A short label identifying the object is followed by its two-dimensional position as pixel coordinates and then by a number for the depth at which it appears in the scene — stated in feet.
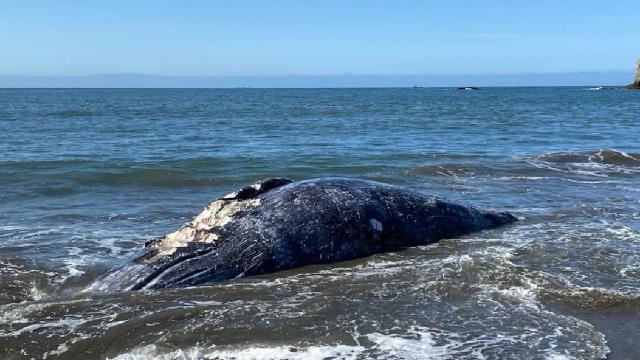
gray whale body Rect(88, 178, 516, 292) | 22.94
